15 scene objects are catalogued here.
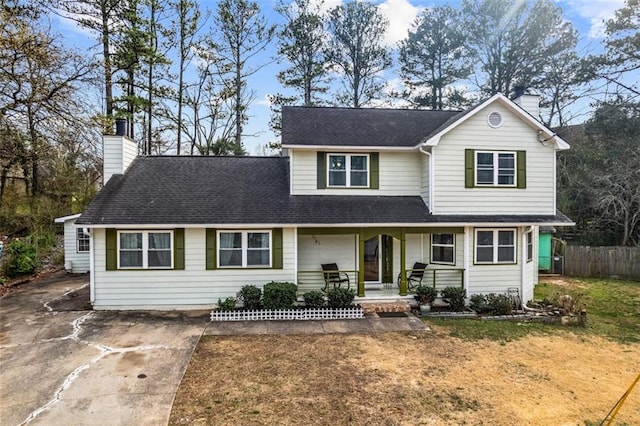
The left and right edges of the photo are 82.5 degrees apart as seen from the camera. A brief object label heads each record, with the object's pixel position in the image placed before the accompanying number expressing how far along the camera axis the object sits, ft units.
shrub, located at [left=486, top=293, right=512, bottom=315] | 35.76
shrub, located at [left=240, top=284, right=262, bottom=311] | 34.73
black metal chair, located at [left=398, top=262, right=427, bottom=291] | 40.01
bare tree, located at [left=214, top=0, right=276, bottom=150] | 77.82
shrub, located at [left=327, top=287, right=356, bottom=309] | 35.63
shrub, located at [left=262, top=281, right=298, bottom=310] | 34.50
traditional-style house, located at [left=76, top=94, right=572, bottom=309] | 36.29
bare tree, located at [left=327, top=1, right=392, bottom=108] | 82.43
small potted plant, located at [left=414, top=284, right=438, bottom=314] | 37.01
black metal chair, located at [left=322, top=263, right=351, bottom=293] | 38.83
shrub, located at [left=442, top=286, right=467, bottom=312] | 36.68
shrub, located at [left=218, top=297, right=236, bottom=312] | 34.22
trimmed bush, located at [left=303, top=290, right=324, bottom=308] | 35.35
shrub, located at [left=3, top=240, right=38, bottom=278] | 46.85
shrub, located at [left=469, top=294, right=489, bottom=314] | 36.32
